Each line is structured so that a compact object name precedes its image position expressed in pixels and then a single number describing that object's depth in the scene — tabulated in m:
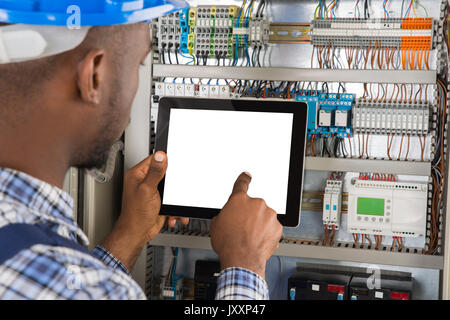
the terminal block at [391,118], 2.12
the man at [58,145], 0.58
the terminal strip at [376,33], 2.11
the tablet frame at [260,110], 1.54
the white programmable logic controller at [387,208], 2.13
